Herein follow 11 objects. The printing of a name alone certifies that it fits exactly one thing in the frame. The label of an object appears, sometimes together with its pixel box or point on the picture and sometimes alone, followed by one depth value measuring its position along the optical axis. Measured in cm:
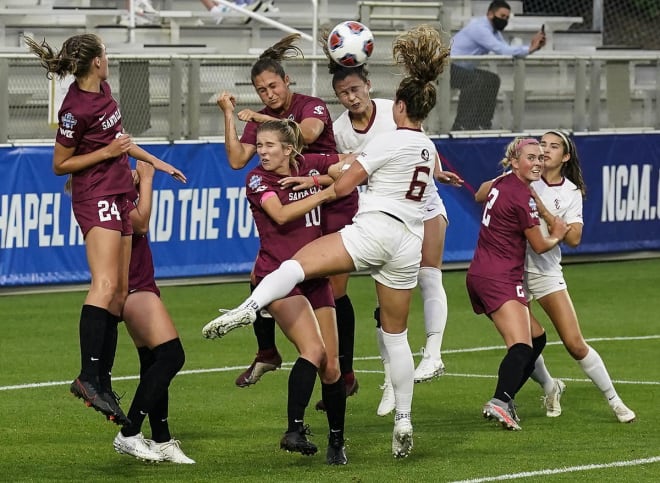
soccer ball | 1975
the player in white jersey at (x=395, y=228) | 1586
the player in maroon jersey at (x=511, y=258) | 1808
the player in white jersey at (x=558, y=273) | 1881
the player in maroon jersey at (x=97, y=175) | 1595
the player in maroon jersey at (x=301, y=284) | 1585
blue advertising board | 3039
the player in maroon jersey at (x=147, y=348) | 1584
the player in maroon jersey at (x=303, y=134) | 1811
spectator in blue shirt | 3609
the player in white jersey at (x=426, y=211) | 1884
